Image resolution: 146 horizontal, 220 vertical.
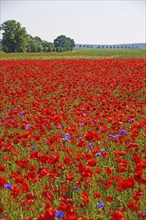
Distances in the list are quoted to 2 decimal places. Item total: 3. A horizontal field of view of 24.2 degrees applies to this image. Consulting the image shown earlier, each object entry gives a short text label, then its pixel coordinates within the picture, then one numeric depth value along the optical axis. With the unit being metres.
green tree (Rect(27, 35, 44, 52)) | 94.94
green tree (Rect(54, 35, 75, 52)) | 151.84
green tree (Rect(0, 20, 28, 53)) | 84.56
